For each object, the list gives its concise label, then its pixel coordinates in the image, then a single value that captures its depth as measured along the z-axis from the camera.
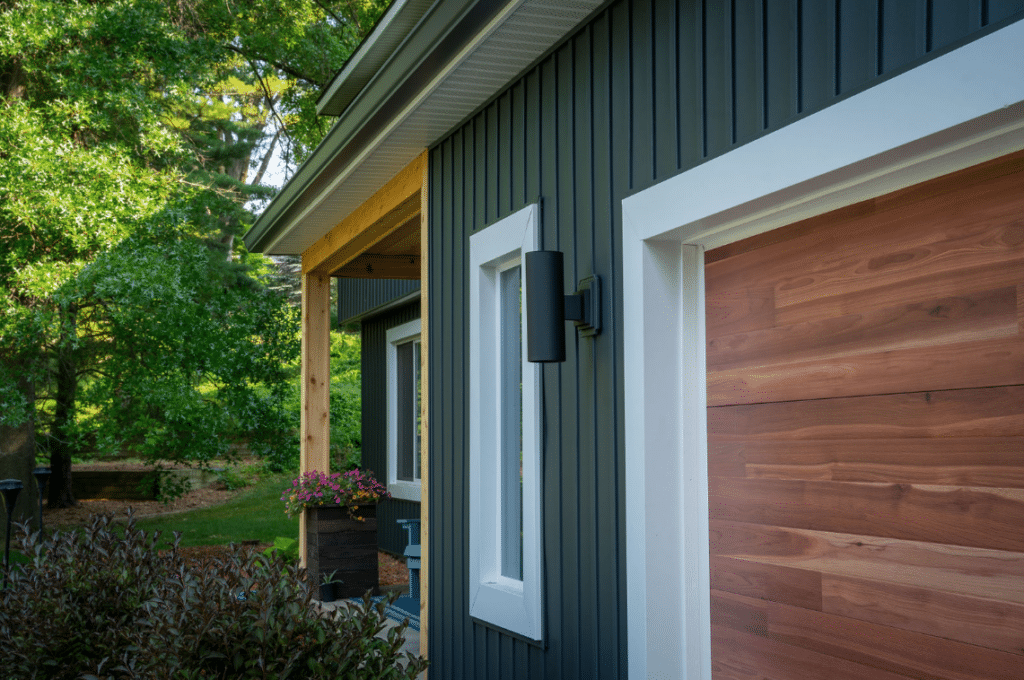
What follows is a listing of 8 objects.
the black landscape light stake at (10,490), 6.79
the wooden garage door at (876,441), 1.87
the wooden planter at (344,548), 7.12
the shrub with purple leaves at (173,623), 2.35
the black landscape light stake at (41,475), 7.33
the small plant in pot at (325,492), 7.08
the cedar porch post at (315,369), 7.11
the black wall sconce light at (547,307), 3.02
